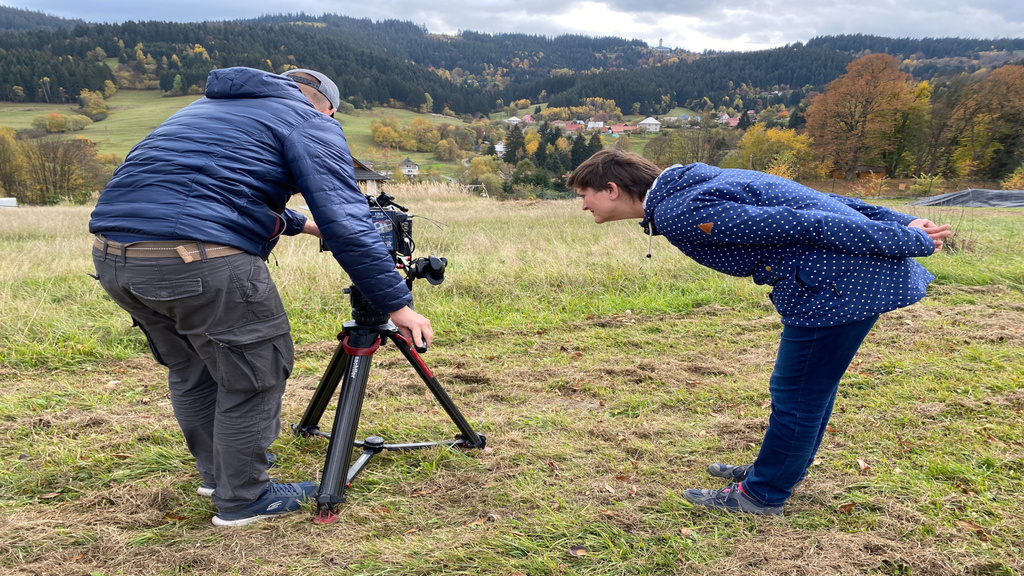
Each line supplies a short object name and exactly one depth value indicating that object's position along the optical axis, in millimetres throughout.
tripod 2250
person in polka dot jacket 1826
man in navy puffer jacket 1803
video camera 2191
